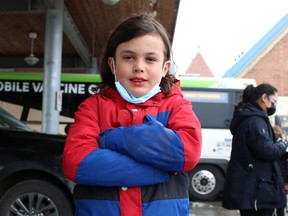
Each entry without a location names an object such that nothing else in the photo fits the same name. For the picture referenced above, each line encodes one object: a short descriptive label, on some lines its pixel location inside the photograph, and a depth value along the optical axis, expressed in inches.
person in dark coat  141.6
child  61.7
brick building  765.3
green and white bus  411.5
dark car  181.2
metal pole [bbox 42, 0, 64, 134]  351.9
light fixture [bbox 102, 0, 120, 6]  325.7
